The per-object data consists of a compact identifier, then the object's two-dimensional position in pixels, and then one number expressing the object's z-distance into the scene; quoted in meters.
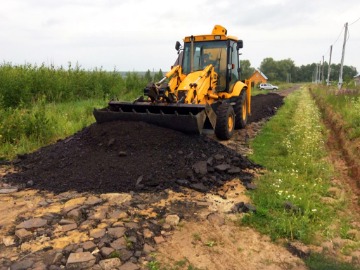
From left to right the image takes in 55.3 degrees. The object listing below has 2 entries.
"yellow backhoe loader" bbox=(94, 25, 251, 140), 7.11
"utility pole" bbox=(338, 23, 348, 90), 23.86
